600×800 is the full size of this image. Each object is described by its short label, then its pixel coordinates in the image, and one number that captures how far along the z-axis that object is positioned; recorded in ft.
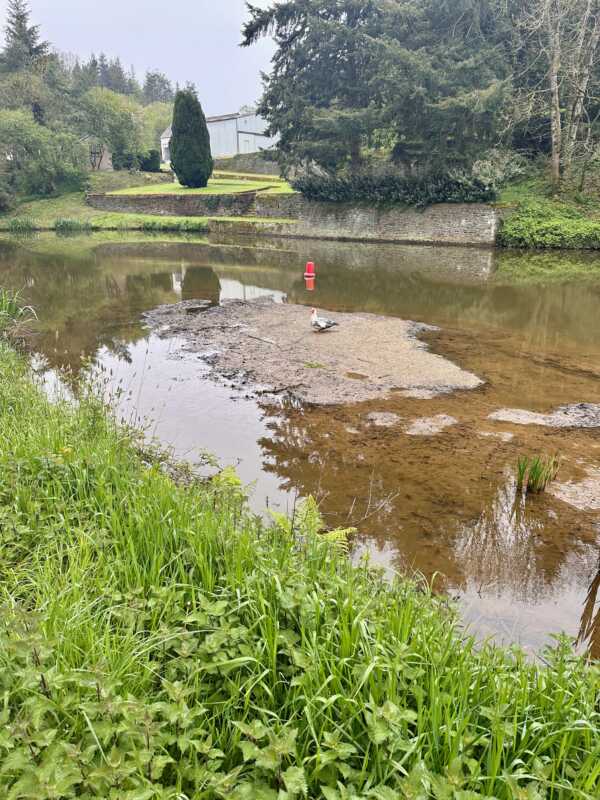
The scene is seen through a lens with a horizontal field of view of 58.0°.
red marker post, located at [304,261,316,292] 47.21
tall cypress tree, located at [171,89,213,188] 116.88
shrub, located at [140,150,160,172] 149.69
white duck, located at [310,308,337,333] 32.07
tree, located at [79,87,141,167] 140.97
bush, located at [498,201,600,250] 65.51
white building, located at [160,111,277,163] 169.37
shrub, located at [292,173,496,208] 72.59
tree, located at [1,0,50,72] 158.20
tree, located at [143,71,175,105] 313.50
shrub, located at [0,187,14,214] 117.80
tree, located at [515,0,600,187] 68.39
